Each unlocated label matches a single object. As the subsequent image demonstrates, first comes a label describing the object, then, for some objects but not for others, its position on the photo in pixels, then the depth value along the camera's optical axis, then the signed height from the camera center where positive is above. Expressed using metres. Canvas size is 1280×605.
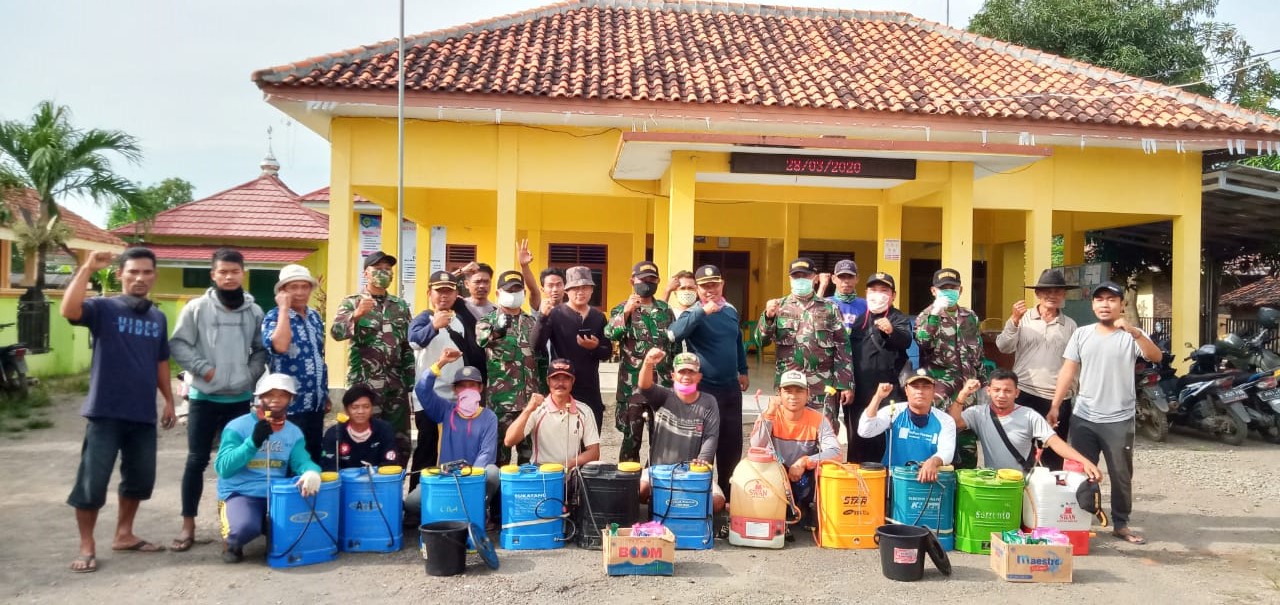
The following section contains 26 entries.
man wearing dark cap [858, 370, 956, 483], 5.55 -0.76
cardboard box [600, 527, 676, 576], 4.78 -1.41
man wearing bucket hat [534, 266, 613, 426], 6.11 -0.19
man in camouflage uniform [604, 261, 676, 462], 6.14 -0.21
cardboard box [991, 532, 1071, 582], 4.76 -1.42
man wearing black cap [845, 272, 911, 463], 6.31 -0.30
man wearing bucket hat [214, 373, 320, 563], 4.91 -0.97
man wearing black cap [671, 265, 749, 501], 6.00 -0.32
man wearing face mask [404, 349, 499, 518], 5.61 -0.83
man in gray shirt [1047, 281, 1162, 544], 5.63 -0.54
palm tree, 13.77 +2.21
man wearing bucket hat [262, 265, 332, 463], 5.40 -0.29
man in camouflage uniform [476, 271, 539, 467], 5.94 -0.38
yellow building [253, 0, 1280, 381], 9.63 +2.27
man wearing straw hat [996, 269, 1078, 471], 6.25 -0.22
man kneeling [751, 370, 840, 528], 5.57 -0.85
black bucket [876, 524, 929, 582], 4.74 -1.38
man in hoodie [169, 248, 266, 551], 5.19 -0.37
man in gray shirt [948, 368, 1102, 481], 5.64 -0.78
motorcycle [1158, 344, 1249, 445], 9.25 -1.01
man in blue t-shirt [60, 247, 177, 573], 4.79 -0.55
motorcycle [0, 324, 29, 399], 11.38 -0.98
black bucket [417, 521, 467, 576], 4.74 -1.39
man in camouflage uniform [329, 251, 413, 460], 5.94 -0.27
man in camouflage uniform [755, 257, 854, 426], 6.12 -0.22
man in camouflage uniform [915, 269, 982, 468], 6.31 -0.22
